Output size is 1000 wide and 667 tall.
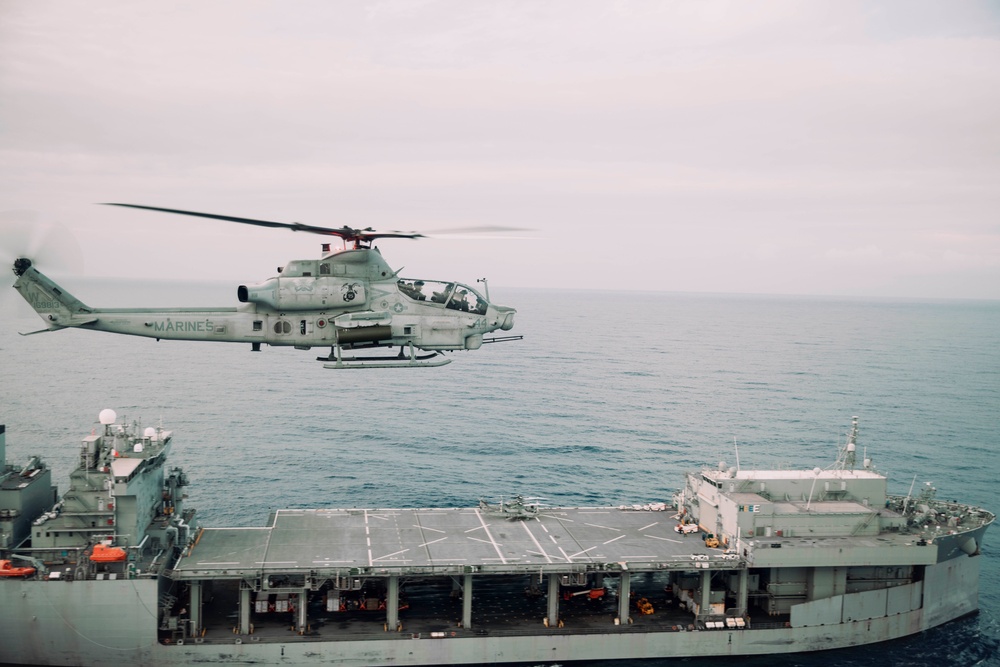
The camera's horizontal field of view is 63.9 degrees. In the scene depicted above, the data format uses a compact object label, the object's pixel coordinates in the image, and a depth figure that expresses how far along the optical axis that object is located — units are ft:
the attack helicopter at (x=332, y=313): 97.81
